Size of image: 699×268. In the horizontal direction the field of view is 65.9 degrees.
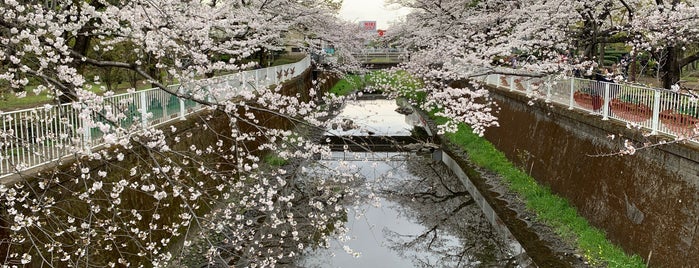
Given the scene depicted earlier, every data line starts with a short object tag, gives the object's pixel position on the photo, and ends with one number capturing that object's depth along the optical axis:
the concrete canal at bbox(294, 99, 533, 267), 11.73
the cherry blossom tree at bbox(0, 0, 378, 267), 5.17
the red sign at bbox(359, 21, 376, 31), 115.80
